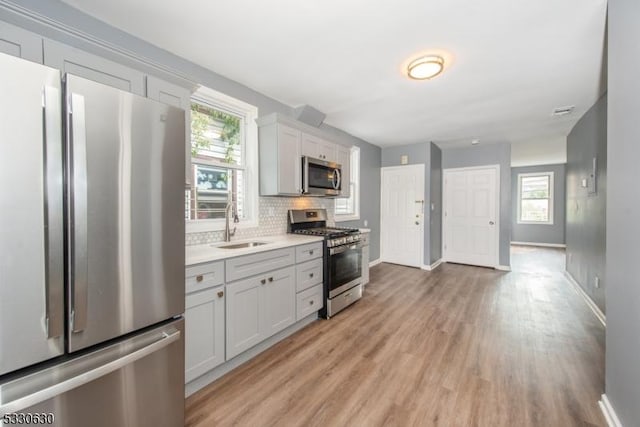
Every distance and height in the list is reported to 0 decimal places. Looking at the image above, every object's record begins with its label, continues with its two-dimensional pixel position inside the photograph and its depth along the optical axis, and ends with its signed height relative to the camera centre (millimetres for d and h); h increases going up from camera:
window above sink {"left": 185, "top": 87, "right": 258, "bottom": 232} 2502 +511
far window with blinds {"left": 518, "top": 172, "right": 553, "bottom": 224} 7977 +390
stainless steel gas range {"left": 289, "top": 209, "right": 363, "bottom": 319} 2982 -605
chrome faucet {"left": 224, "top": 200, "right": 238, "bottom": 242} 2602 -142
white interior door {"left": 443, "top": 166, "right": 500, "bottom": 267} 5297 -118
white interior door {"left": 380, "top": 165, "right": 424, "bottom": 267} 5336 -87
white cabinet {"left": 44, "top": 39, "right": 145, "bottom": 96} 1276 +770
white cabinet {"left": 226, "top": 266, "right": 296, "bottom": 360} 2018 -843
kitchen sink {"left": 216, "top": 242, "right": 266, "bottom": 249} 2592 -356
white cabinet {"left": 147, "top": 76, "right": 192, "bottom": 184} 1646 +774
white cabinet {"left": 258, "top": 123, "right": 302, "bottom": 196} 2928 +575
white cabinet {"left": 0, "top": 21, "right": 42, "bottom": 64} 1106 +744
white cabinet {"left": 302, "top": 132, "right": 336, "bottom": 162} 3301 +841
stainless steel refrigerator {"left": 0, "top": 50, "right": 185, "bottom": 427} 938 -177
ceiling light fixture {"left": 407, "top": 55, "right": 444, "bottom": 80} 2264 +1287
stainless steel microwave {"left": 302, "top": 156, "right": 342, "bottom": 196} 3234 +442
